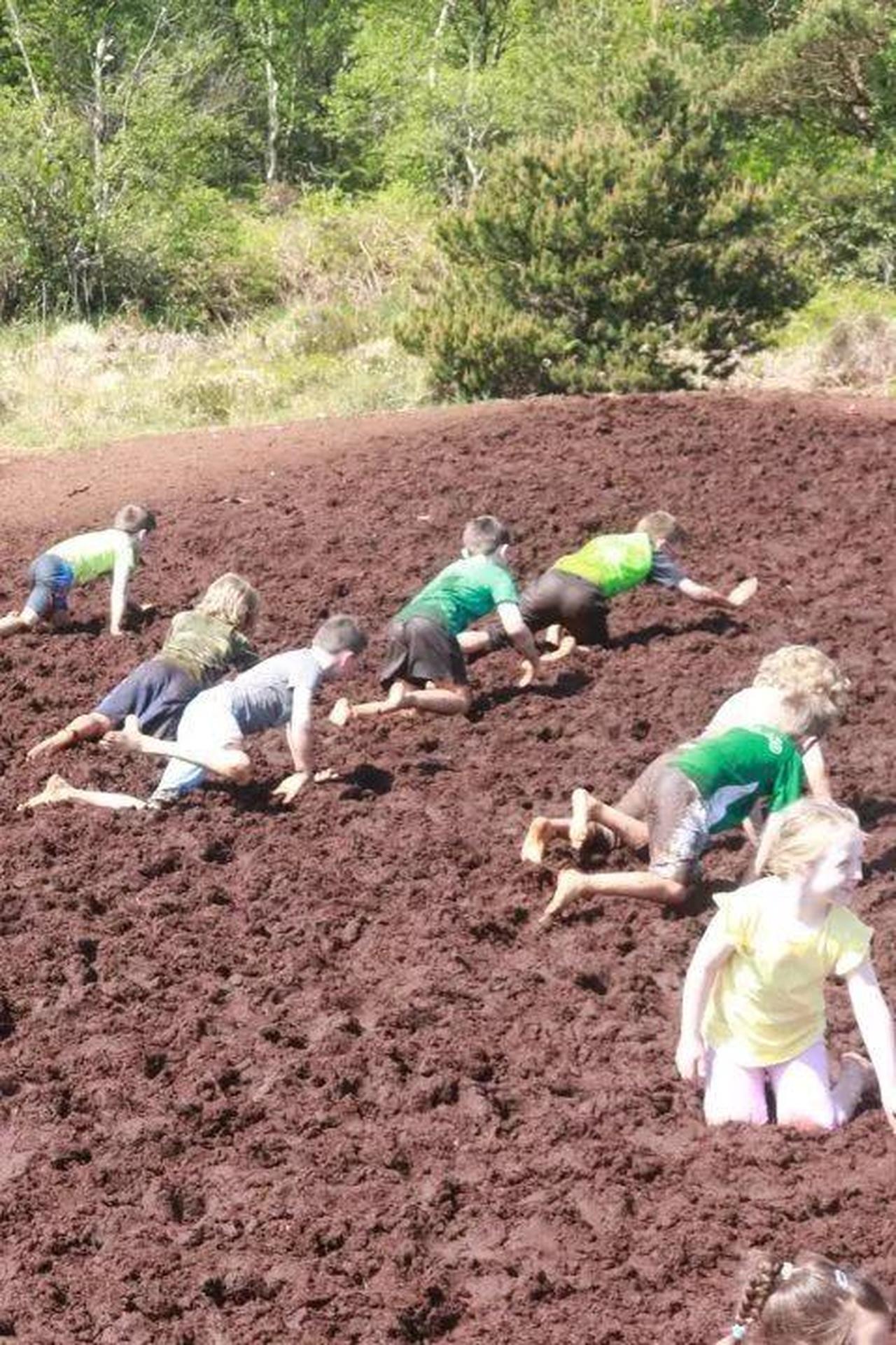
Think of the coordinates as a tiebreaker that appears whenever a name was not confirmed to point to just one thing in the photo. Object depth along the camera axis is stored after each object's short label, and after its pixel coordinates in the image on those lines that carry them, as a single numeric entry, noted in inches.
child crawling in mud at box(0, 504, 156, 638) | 430.6
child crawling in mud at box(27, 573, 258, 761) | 338.3
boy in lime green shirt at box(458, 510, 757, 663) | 411.2
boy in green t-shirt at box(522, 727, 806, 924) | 270.2
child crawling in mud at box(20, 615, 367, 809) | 319.6
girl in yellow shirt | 199.0
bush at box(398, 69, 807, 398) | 719.7
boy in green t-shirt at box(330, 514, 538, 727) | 377.4
